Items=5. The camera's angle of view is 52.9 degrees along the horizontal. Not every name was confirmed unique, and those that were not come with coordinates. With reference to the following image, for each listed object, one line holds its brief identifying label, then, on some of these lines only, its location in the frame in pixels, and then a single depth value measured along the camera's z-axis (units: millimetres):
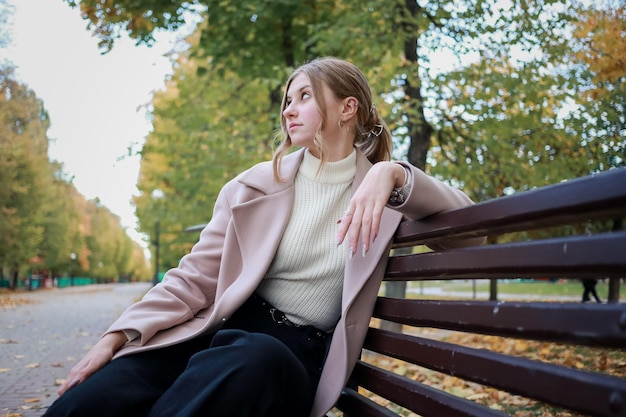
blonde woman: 1852
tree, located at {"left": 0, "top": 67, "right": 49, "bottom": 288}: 28984
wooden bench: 1058
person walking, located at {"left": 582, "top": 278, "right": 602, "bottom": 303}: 14634
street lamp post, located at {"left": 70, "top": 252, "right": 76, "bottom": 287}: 58000
